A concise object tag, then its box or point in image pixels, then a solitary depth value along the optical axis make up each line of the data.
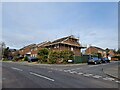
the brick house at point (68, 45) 26.45
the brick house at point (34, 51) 36.28
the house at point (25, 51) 42.19
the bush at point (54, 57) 21.39
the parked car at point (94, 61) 19.92
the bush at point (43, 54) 22.95
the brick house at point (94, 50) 42.20
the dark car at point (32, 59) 27.79
